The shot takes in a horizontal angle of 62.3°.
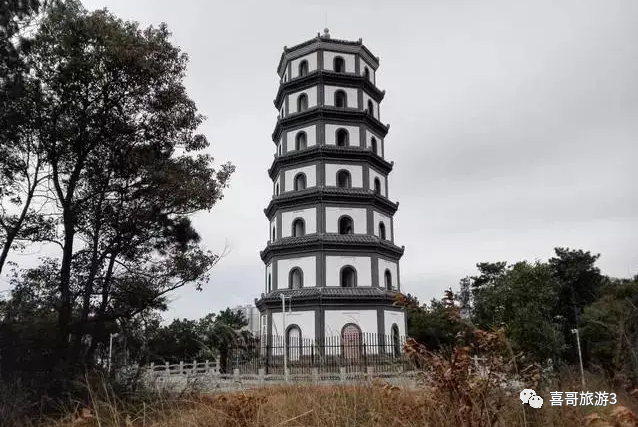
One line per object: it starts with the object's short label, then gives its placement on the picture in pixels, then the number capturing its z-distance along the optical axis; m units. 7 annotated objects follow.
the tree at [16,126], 7.82
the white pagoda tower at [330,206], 21.44
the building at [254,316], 31.81
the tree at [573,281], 34.03
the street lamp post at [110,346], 8.13
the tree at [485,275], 41.53
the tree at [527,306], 20.11
